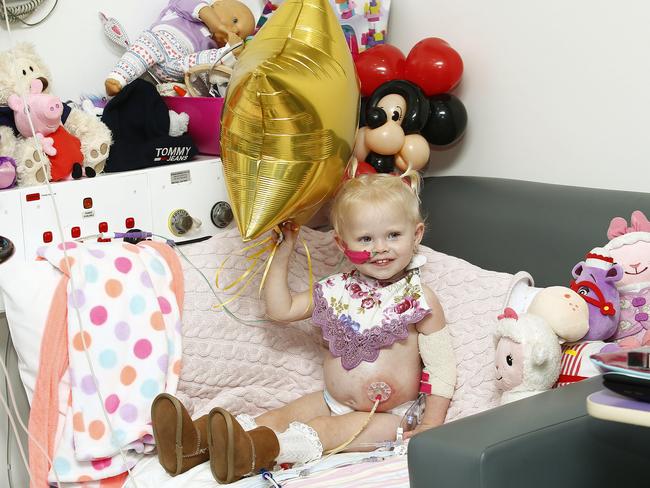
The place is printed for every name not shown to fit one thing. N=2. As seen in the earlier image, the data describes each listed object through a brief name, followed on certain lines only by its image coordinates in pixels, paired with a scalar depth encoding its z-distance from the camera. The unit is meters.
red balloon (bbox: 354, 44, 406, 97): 2.11
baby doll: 2.05
